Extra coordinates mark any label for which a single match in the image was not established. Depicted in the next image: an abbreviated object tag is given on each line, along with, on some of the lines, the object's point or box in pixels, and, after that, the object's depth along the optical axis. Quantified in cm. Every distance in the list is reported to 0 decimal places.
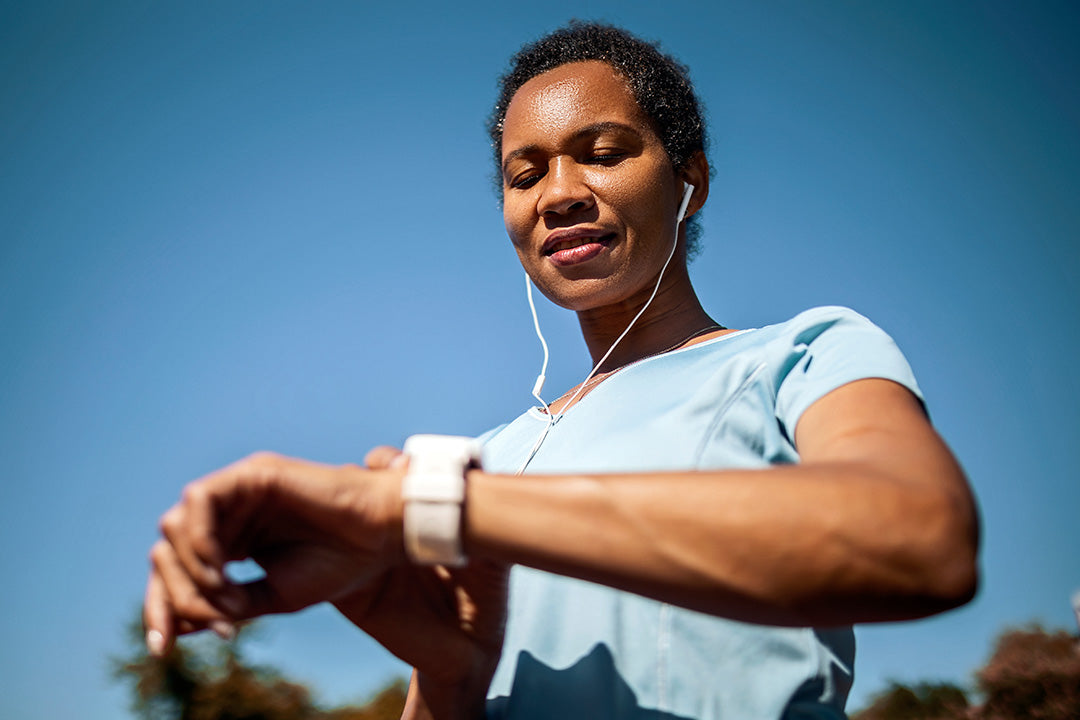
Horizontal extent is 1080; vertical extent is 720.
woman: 106
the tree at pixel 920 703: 1688
